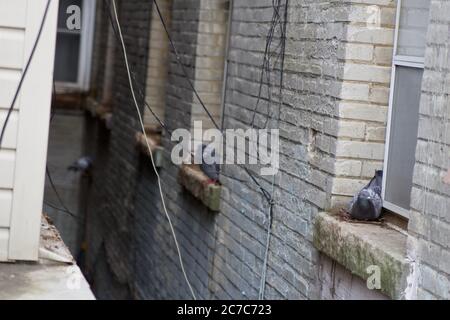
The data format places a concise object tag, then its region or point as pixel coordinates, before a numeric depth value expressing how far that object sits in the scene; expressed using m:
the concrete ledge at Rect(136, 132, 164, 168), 17.65
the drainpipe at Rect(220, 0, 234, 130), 14.60
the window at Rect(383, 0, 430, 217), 9.41
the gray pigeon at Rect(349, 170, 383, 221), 9.81
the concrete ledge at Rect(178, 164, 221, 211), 14.04
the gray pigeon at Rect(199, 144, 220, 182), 14.55
